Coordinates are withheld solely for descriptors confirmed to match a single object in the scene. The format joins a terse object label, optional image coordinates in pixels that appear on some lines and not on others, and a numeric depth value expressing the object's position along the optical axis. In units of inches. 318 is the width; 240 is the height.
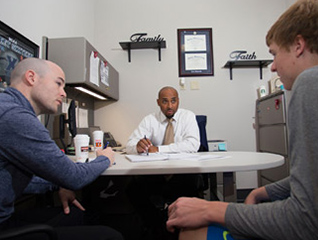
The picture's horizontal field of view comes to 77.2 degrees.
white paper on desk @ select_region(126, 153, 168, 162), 43.5
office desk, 34.7
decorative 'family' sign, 105.5
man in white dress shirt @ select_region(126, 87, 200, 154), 73.2
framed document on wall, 110.0
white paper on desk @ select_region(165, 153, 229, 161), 43.8
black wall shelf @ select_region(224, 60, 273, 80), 104.0
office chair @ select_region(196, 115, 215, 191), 63.4
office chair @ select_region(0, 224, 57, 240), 19.6
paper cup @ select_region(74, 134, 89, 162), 42.2
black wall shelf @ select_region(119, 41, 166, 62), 105.5
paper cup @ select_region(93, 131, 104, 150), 51.6
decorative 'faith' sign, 108.8
